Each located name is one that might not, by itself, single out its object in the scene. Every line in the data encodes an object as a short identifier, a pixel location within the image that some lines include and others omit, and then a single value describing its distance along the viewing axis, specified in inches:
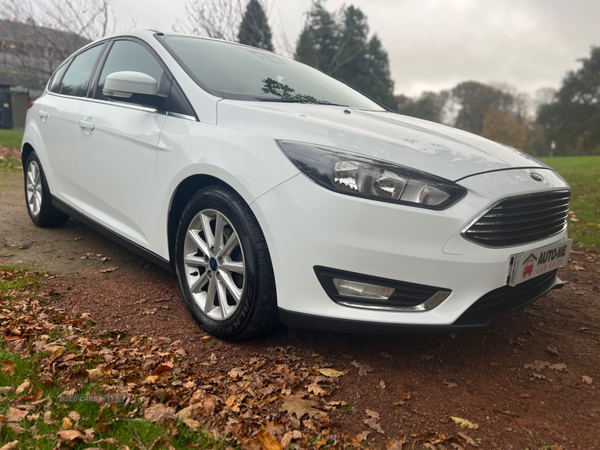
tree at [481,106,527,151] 1953.7
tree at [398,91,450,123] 2076.8
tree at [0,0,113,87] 569.3
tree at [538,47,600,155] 1612.9
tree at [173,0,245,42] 519.2
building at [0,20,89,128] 573.0
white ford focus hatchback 80.9
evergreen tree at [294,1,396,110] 1296.8
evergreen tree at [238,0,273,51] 547.8
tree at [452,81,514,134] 2138.3
